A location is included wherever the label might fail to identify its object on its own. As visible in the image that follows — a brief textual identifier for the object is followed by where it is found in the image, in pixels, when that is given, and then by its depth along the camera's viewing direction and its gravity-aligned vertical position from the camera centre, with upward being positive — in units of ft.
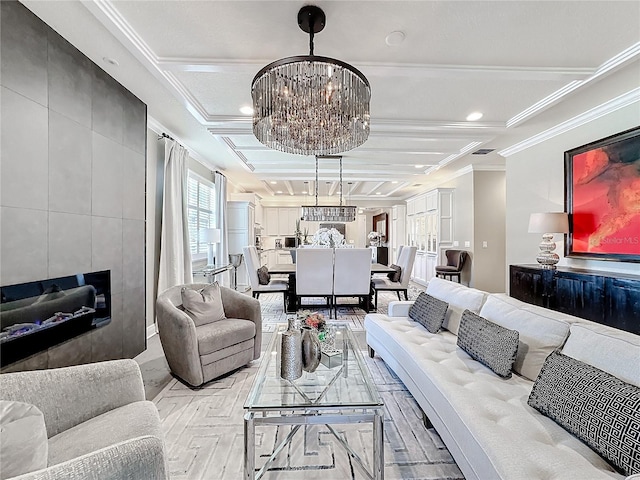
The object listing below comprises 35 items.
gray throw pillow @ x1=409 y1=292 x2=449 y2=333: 8.50 -2.19
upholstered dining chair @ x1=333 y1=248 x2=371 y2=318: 15.46 -1.78
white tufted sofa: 3.64 -2.66
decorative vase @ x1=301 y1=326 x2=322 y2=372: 6.09 -2.32
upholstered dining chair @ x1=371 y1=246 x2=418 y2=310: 16.99 -2.26
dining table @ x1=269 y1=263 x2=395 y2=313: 17.19 -2.68
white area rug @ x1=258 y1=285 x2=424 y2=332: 14.96 -4.17
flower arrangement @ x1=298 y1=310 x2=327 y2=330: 7.03 -1.95
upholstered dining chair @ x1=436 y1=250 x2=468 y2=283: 20.63 -1.86
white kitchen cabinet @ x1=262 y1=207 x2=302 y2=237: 33.30 +2.01
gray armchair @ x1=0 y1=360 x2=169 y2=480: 3.12 -2.43
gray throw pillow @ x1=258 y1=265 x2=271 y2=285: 16.88 -2.11
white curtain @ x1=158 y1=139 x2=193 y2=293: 13.05 +0.68
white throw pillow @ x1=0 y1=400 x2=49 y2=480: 2.87 -2.04
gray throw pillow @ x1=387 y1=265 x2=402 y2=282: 17.92 -2.12
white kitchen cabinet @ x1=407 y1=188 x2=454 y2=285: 22.99 +0.78
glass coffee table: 4.84 -2.75
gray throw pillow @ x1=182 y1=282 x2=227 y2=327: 9.10 -2.06
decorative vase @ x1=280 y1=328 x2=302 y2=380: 5.77 -2.27
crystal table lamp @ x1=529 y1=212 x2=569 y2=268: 11.89 +0.41
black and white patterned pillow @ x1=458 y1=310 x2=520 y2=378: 5.80 -2.19
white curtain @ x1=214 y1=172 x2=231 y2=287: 20.83 +1.55
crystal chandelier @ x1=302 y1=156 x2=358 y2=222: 19.56 +1.70
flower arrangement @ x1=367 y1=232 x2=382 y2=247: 35.09 +0.01
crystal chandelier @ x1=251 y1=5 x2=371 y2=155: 6.27 +3.16
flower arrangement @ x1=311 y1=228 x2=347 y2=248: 23.40 +0.00
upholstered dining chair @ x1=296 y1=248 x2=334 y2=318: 15.29 -1.72
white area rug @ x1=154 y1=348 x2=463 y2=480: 5.38 -4.18
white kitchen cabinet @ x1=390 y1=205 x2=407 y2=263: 32.19 +1.38
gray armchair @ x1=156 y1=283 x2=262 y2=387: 8.04 -2.89
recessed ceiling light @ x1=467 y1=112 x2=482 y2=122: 11.88 +4.99
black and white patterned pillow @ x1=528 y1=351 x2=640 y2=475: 3.38 -2.17
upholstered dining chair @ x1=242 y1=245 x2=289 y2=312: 16.49 -2.35
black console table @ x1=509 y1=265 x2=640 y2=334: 8.89 -1.89
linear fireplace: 6.07 -1.74
